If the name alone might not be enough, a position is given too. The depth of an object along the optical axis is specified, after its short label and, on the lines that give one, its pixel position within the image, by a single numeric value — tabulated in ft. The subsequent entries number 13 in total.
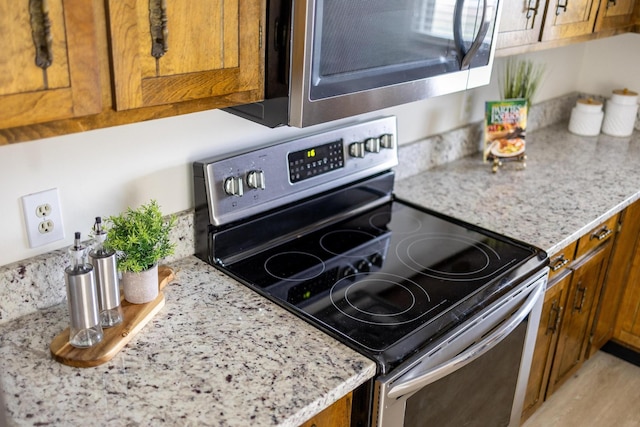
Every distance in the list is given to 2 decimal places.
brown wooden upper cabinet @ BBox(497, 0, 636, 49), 5.54
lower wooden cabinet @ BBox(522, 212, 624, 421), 6.09
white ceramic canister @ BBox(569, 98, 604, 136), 8.50
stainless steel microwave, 3.66
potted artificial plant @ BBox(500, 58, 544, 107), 7.34
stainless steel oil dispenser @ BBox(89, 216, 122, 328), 3.71
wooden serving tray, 3.65
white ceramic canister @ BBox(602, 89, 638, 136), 8.41
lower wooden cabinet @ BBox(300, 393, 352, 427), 3.76
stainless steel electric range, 4.17
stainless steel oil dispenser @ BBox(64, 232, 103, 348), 3.51
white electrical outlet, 3.99
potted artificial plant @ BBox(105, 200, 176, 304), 3.96
